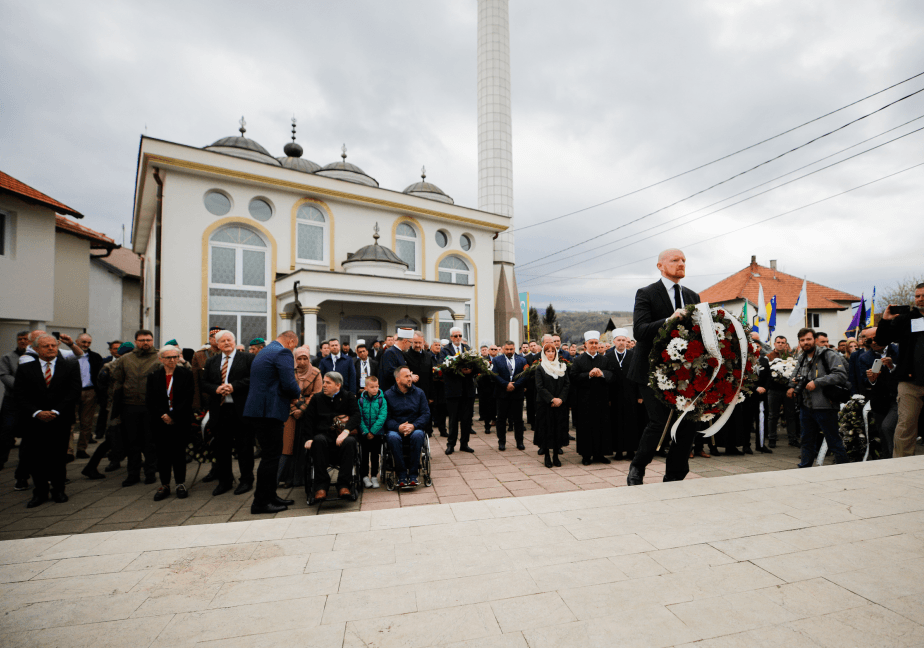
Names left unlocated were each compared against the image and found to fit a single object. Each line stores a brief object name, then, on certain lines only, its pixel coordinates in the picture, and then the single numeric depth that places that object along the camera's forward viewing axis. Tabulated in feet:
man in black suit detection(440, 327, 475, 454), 27.96
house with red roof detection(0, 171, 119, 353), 43.27
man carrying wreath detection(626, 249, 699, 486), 12.86
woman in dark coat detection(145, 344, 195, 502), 19.54
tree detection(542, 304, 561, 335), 233.55
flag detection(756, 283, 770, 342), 53.72
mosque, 56.39
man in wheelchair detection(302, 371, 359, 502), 18.07
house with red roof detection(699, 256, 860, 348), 128.16
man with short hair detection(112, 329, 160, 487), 21.59
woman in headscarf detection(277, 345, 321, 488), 20.35
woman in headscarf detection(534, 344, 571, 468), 23.75
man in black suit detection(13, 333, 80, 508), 18.22
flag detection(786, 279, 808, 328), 55.93
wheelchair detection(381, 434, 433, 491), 20.06
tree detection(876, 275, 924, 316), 112.06
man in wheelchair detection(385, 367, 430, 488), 19.76
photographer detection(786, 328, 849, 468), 20.72
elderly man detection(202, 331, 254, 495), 19.13
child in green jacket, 20.02
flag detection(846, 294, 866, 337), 45.27
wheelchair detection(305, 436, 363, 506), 18.25
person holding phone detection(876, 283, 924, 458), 17.33
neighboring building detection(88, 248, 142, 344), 79.00
